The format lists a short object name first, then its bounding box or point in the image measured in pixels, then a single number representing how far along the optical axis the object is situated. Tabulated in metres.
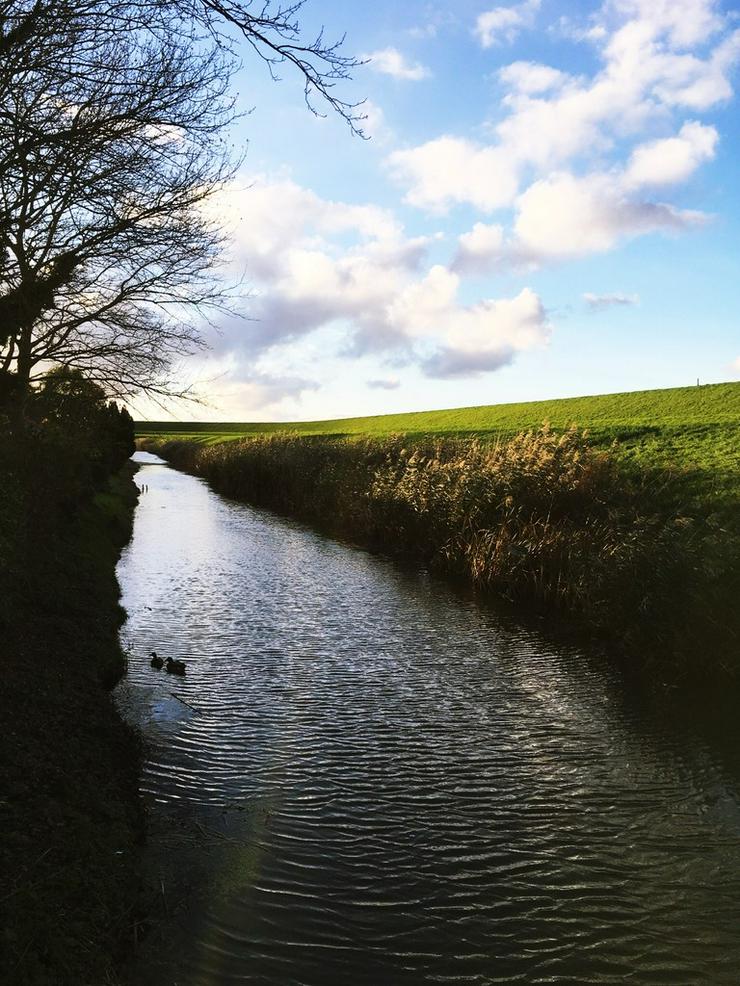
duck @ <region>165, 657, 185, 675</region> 8.62
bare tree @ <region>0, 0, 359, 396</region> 4.92
